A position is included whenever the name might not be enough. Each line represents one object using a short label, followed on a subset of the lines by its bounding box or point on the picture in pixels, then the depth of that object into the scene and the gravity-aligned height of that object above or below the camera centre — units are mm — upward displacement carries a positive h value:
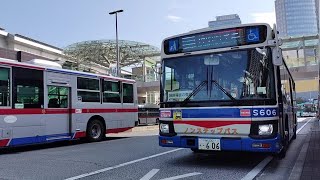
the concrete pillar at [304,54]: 46681 +6275
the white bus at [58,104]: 11531 +92
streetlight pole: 33181 +8348
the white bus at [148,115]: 31256 -837
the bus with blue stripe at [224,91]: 7727 +278
